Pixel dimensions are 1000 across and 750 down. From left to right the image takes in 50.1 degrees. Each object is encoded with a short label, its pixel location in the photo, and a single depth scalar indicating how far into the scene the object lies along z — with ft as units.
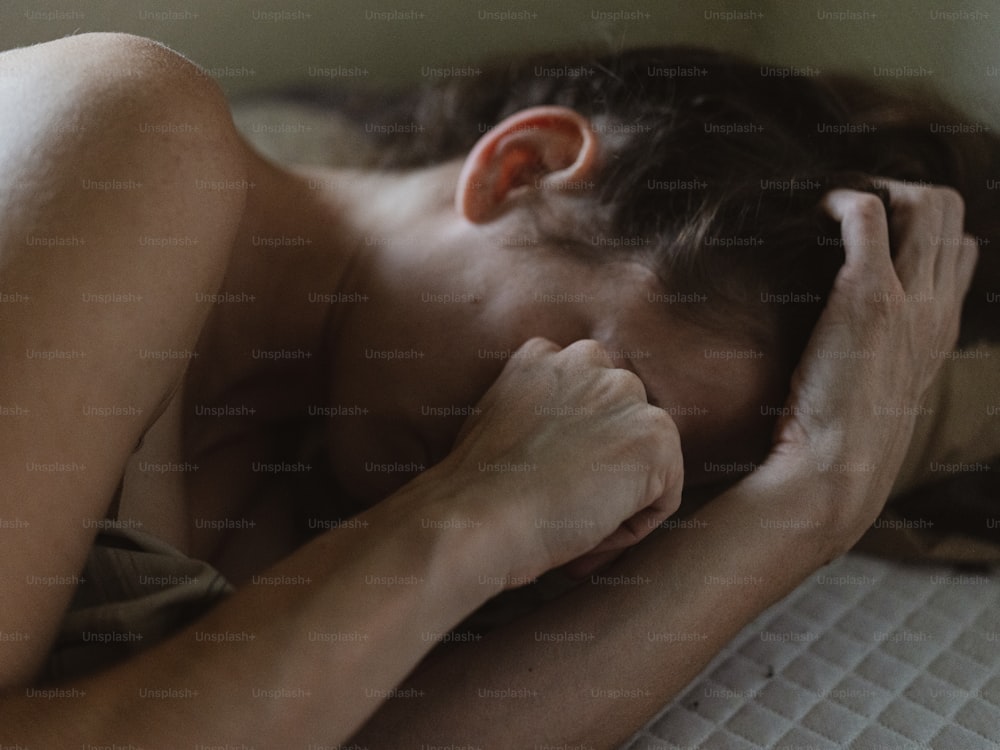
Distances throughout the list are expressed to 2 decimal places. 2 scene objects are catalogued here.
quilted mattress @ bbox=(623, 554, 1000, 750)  2.80
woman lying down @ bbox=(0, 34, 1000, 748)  2.19
